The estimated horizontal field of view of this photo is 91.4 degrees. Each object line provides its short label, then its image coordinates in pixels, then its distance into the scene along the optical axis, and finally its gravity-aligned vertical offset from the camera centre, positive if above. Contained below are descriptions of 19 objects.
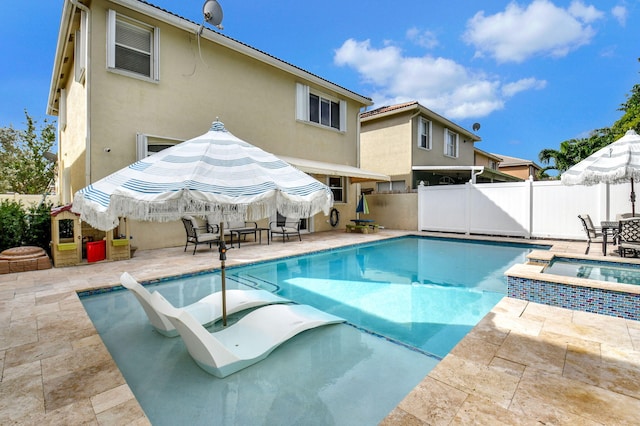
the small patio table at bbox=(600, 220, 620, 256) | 9.56 -0.64
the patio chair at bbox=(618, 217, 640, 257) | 8.77 -0.79
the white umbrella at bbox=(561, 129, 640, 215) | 8.29 +1.17
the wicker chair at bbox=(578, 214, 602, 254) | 10.02 -0.76
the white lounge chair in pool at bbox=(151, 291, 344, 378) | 3.70 -1.85
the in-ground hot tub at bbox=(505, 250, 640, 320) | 5.21 -1.51
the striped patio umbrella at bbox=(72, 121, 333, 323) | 3.33 +0.25
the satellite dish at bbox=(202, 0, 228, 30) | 11.41 +7.31
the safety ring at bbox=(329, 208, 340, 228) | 19.47 -0.49
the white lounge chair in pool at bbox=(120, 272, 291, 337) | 4.71 -1.80
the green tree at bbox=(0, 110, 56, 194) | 26.72 +4.02
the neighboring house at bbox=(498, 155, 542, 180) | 45.47 +6.07
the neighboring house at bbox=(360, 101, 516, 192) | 21.92 +4.78
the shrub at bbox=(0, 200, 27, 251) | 9.48 -0.44
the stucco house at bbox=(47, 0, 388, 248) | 10.69 +4.97
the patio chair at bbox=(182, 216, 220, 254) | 11.43 -0.92
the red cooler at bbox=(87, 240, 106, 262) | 9.59 -1.24
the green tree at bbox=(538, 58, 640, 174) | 31.84 +6.56
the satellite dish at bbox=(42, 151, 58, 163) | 18.77 +3.31
